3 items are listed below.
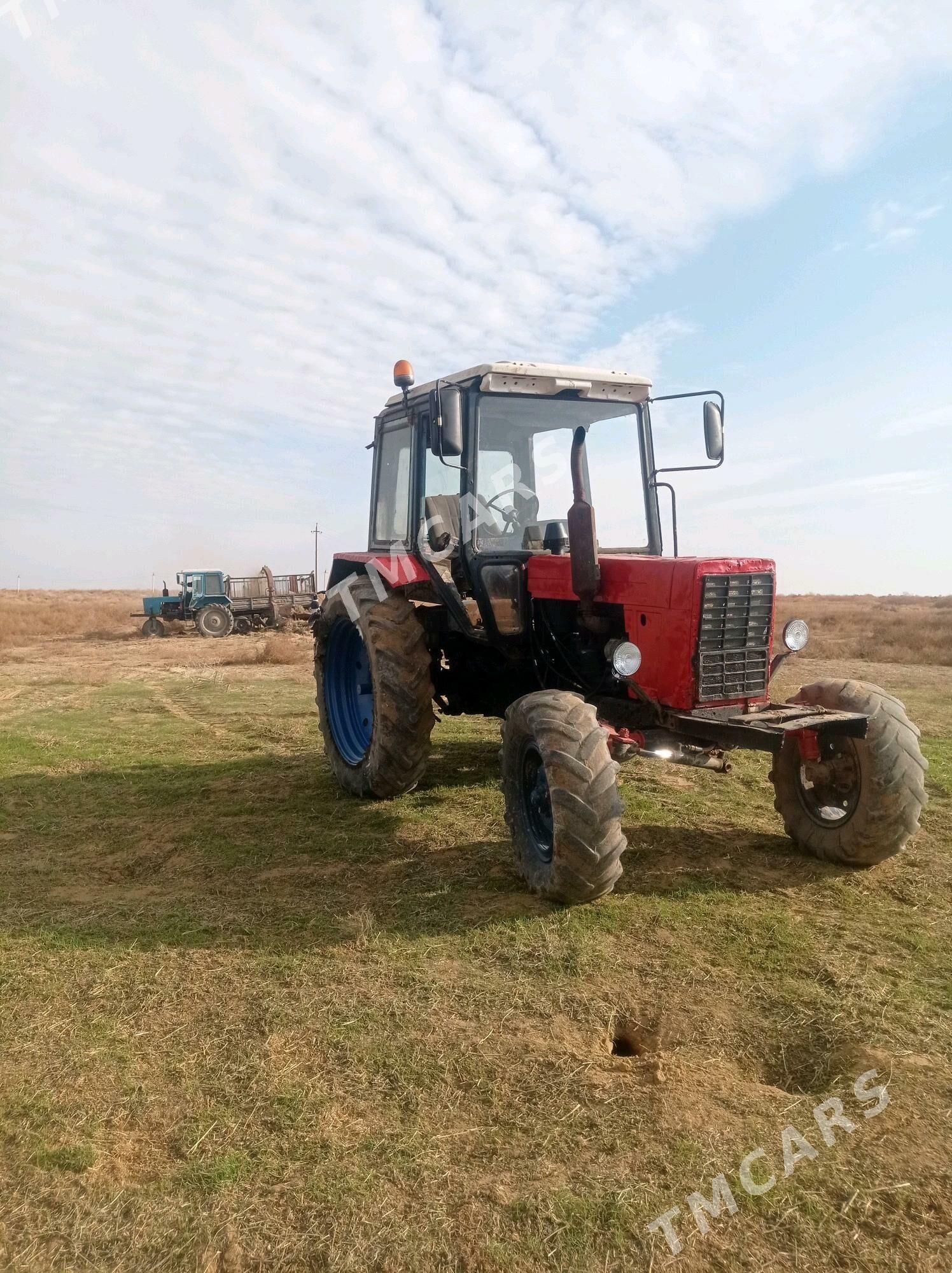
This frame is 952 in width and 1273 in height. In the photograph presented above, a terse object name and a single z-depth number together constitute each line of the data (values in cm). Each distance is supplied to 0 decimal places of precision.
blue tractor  2627
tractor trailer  2719
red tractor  455
